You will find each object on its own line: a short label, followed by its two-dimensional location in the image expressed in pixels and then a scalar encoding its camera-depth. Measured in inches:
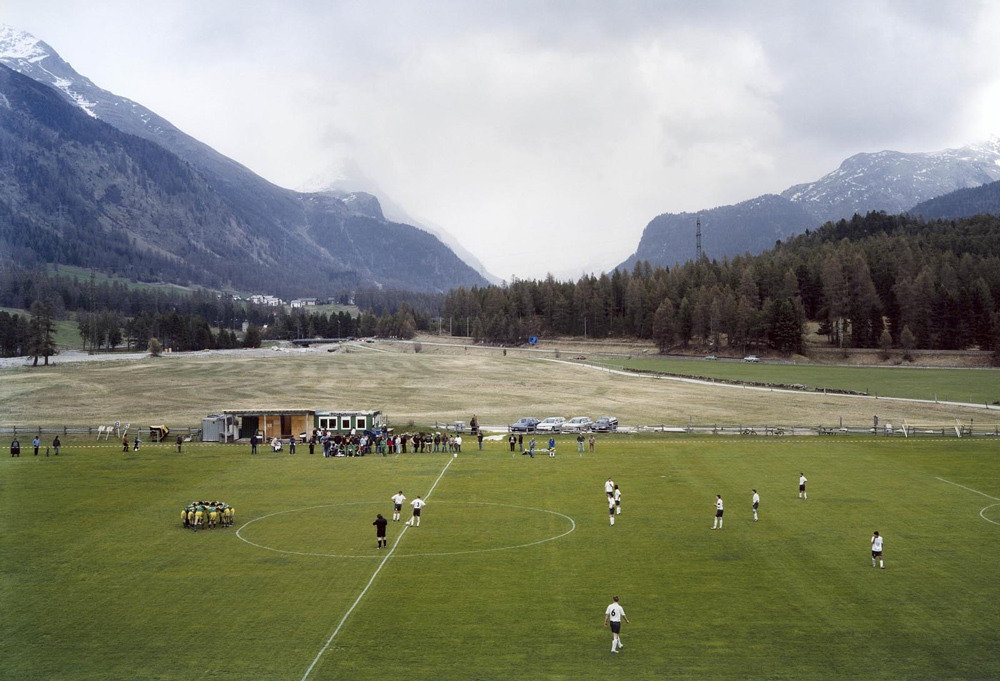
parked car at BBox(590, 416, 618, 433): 3240.7
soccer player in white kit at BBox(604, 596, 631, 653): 1016.9
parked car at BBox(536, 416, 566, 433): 3250.5
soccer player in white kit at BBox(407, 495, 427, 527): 1632.6
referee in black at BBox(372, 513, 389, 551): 1464.1
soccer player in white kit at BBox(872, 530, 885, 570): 1343.5
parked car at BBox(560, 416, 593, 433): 3247.5
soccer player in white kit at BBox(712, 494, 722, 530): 1589.6
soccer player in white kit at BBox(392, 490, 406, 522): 1670.8
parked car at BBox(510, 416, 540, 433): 3250.5
